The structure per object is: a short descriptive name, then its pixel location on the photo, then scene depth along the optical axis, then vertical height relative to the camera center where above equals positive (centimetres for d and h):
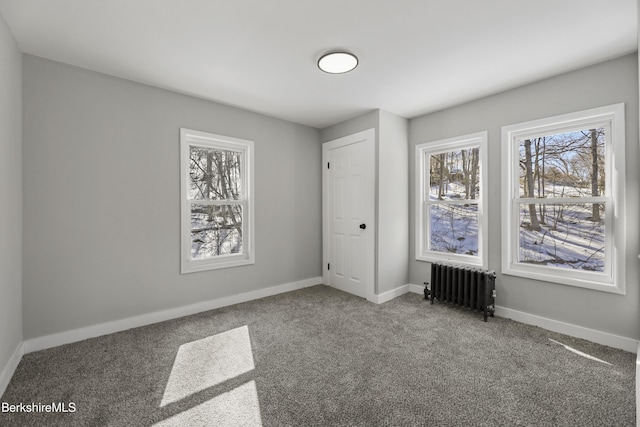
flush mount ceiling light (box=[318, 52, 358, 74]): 238 +133
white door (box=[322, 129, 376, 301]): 373 +1
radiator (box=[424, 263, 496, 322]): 306 -86
